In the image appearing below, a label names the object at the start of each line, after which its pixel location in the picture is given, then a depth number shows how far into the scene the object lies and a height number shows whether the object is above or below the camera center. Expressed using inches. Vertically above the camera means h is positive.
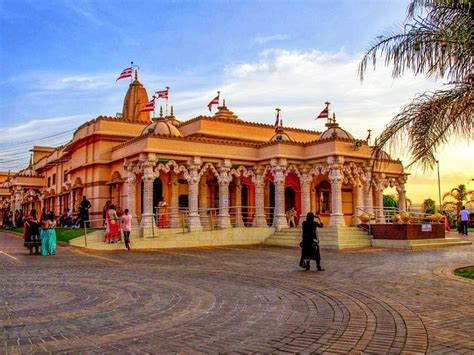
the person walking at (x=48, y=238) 654.2 -39.3
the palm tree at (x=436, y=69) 400.5 +125.0
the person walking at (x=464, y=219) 1095.0 -30.2
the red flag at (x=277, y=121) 1259.4 +241.6
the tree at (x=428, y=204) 2268.3 +14.4
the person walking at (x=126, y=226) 760.3 -27.5
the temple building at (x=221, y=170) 914.7 +85.7
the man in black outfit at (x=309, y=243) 480.1 -37.0
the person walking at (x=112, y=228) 786.5 -30.9
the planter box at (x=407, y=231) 822.5 -45.1
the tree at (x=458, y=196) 2066.9 +48.2
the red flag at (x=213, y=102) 1208.2 +283.4
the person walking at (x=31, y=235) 672.4 -35.5
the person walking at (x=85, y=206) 993.5 +9.7
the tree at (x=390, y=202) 2306.8 +26.4
